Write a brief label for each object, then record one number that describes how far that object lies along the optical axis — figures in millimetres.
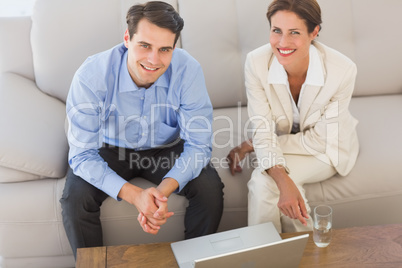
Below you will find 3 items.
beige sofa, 2049
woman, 1986
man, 1874
